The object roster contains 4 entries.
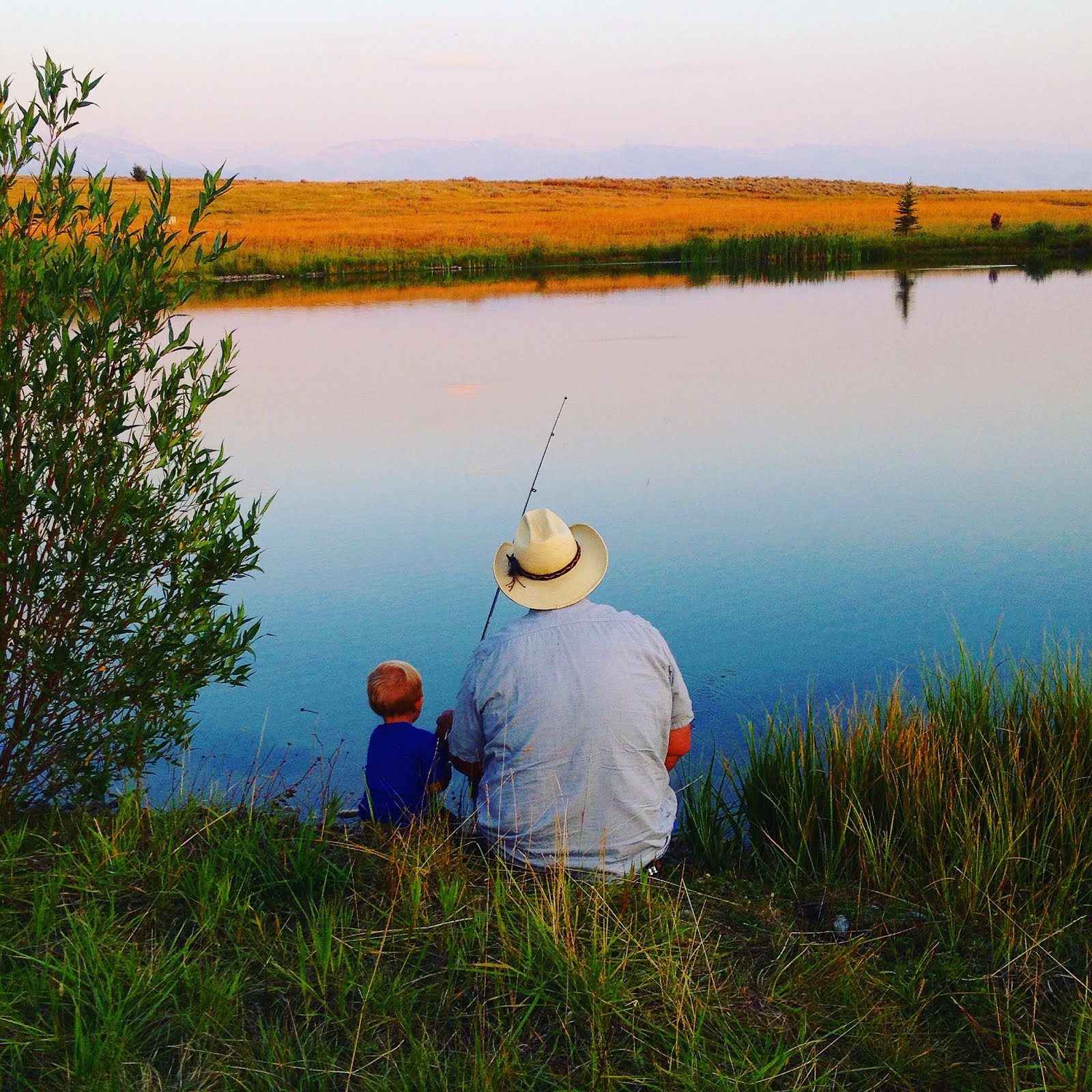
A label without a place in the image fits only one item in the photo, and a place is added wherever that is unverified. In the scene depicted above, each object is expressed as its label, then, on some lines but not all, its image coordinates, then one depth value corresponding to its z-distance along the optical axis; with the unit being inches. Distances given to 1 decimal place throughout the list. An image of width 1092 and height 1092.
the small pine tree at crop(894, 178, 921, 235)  1318.9
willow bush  135.6
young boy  135.9
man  113.3
